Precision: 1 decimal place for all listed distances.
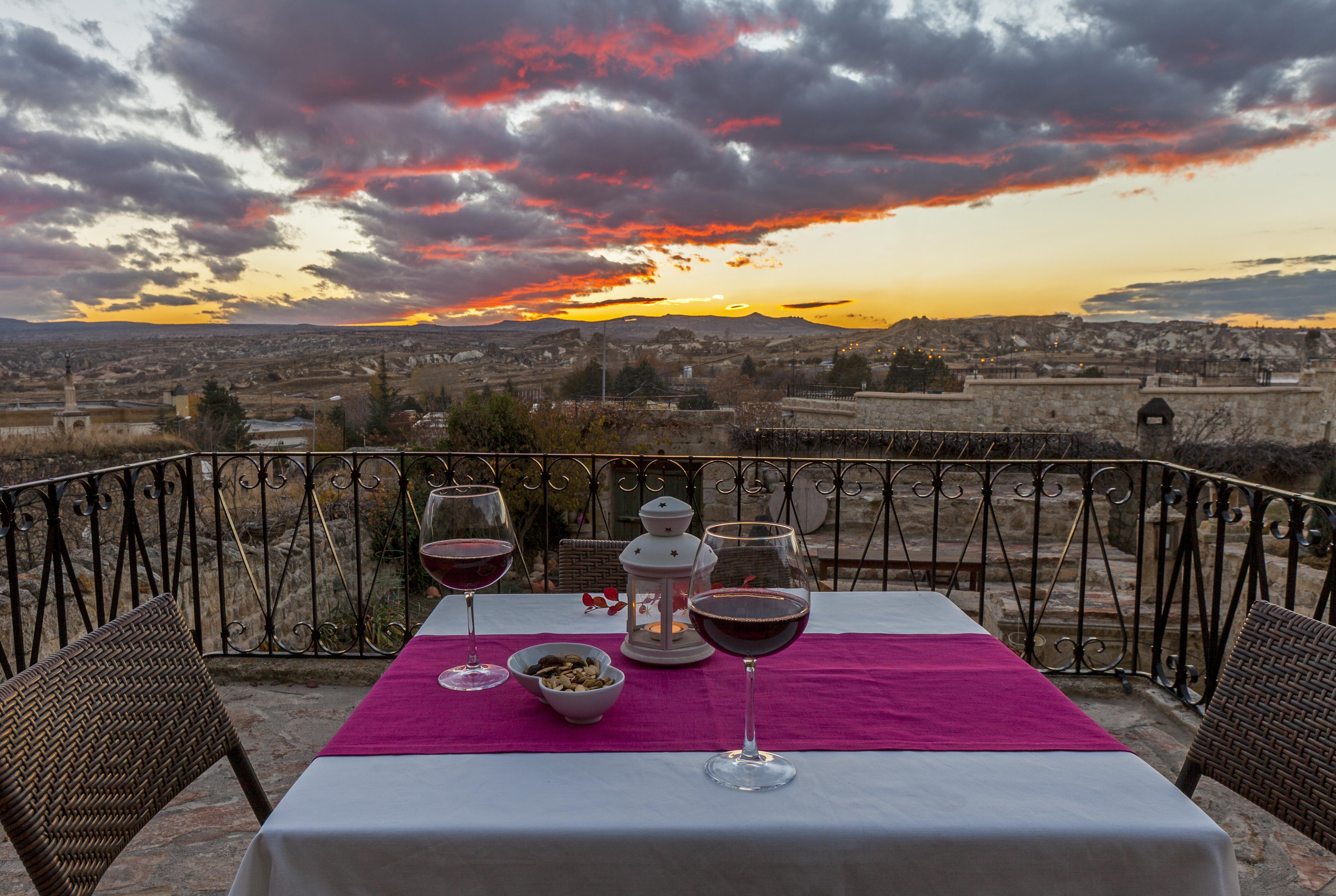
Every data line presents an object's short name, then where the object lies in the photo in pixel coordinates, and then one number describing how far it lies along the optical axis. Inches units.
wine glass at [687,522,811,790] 27.6
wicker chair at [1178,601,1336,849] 33.4
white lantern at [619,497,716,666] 37.6
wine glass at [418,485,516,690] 37.5
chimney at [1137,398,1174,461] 660.1
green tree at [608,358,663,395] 801.6
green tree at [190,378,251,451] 629.6
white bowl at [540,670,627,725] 31.6
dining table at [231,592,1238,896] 24.0
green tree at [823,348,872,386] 896.9
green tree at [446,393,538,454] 374.0
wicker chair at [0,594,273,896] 27.3
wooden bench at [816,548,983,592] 227.5
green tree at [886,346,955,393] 807.7
